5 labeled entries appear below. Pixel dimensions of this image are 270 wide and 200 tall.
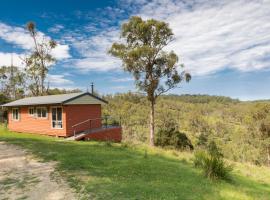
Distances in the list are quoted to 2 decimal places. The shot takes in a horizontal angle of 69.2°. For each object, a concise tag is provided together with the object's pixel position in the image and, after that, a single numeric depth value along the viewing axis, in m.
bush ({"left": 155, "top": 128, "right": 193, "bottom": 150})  20.61
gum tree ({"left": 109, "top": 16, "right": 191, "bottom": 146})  17.20
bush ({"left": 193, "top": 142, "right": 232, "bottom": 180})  6.30
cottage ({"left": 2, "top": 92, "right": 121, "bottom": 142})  15.48
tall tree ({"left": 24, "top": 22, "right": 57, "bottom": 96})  29.16
